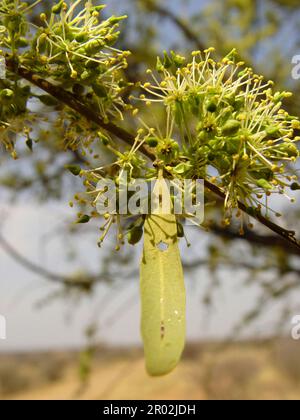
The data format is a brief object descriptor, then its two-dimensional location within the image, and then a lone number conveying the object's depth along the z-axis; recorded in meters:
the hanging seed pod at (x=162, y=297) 0.19
